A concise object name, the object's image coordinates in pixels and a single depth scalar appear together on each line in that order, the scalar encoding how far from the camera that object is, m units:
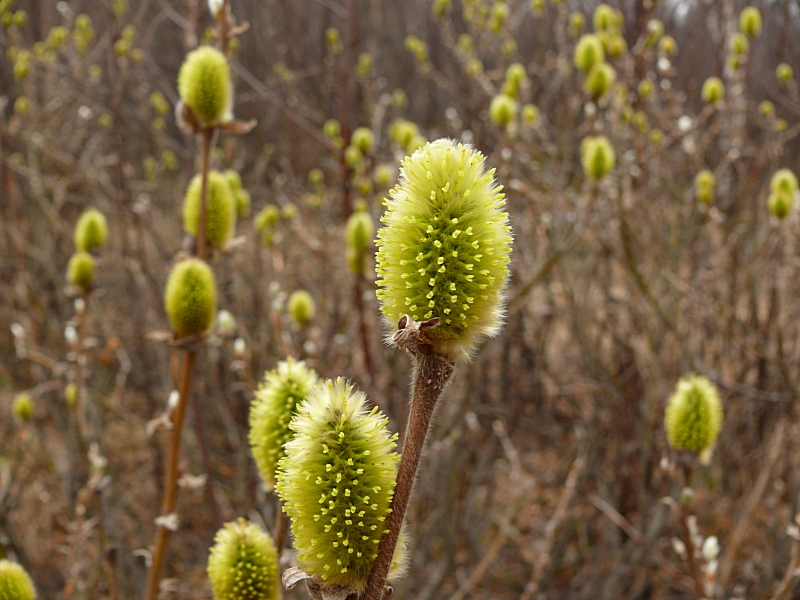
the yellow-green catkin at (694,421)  0.32
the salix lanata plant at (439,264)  0.16
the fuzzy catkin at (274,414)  0.22
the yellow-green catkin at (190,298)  0.28
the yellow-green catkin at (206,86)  0.31
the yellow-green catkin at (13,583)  0.23
